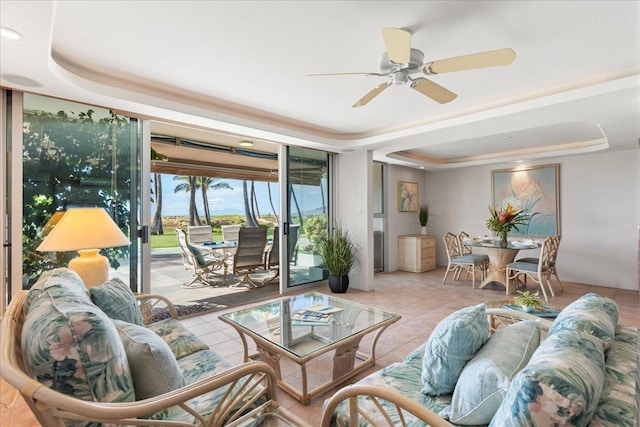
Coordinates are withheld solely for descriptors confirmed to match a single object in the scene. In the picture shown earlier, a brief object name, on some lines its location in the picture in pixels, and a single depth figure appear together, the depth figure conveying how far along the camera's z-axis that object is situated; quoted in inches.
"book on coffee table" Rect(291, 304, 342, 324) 94.5
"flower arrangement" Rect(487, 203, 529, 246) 187.5
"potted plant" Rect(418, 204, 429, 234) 264.4
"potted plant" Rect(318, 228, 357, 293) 187.5
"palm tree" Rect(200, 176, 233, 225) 358.0
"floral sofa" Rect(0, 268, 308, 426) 35.5
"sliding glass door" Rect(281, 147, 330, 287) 188.1
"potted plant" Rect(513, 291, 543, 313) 90.6
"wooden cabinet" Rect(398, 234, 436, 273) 247.0
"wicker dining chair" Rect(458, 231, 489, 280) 202.7
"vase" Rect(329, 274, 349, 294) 187.3
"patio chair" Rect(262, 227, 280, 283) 206.4
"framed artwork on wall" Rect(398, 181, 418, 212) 264.4
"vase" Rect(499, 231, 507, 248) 188.8
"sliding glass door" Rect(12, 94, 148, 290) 105.3
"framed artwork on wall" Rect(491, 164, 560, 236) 219.0
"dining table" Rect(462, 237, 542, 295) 185.5
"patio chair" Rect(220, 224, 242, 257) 285.0
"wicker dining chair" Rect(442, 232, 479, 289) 201.4
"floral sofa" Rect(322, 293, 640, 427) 28.9
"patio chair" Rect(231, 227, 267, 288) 194.7
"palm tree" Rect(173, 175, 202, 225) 352.1
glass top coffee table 78.4
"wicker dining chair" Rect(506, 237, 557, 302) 170.1
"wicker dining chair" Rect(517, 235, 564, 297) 178.4
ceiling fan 70.1
